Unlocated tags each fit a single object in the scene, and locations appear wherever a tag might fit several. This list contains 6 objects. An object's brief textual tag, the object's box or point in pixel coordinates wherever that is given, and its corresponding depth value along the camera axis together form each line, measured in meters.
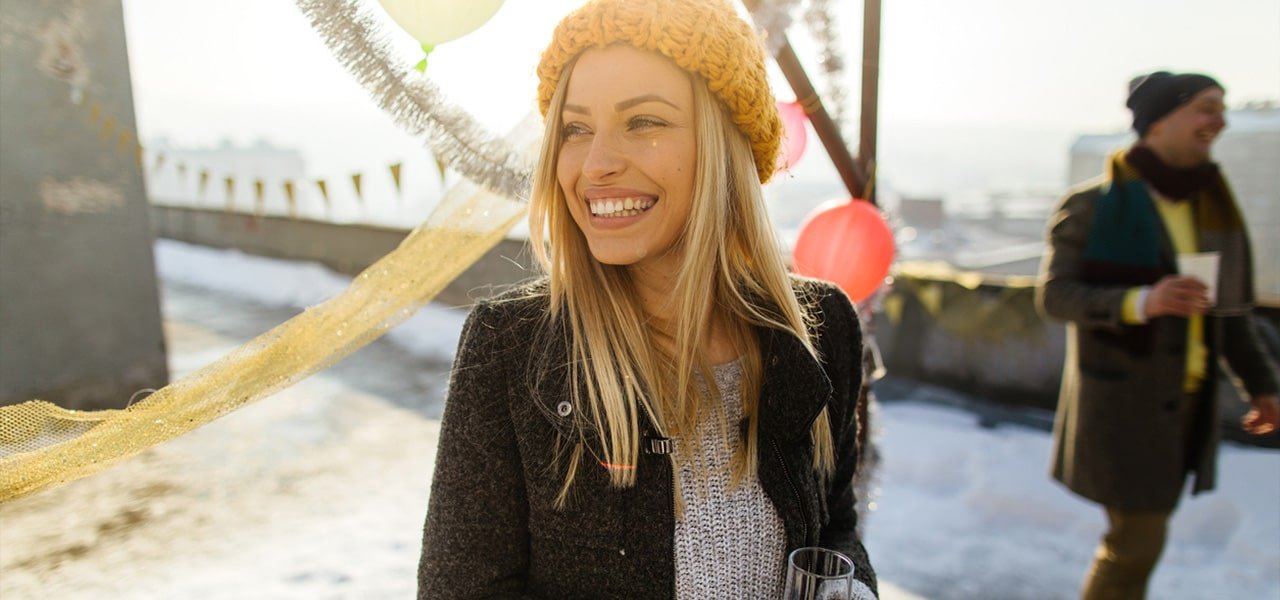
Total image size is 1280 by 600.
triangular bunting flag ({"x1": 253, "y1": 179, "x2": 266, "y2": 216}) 5.17
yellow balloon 1.56
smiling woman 1.24
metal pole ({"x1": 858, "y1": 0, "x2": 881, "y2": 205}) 2.44
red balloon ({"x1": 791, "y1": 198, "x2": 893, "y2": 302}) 2.57
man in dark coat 2.33
